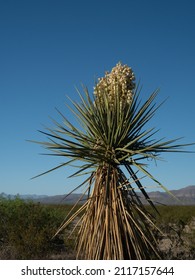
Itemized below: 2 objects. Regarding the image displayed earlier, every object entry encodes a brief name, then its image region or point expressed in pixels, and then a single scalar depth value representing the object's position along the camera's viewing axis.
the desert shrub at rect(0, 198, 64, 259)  8.51
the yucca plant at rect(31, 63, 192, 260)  4.87
